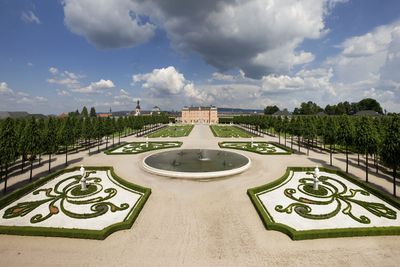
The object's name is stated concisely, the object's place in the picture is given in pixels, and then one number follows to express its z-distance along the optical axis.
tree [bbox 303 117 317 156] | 43.28
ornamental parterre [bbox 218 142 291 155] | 41.89
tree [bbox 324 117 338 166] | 34.43
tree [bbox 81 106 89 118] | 140.25
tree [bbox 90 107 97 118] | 176.62
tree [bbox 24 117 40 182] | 26.58
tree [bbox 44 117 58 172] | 29.32
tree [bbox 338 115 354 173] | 29.32
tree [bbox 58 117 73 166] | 33.12
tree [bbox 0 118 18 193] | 20.91
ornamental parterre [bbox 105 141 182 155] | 42.47
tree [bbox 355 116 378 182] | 26.31
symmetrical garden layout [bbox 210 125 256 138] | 70.91
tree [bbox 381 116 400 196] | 20.31
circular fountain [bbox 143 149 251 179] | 26.50
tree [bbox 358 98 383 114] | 147.80
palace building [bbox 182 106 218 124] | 176.14
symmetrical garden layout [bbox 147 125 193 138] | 71.88
